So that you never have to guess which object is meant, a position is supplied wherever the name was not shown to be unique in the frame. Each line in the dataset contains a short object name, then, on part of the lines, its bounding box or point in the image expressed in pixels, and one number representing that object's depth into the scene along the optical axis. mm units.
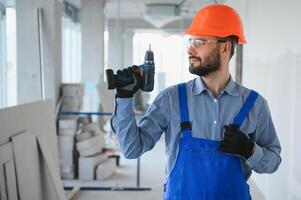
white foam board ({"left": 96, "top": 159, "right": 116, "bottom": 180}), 5317
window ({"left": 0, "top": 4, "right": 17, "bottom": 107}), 4699
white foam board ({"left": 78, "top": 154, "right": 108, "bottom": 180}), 5320
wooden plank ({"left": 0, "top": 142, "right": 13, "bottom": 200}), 2594
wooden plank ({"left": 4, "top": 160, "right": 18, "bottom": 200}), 2666
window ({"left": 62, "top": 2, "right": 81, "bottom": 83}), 10340
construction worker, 1726
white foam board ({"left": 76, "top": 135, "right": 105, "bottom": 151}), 5316
